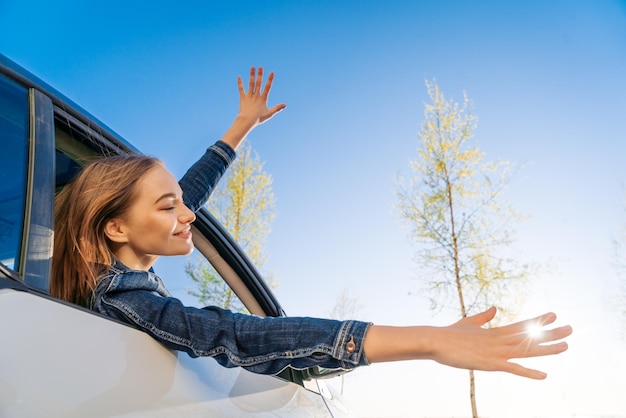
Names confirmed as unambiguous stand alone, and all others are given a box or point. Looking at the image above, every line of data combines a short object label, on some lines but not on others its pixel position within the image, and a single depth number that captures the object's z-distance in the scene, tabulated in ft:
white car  2.50
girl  3.08
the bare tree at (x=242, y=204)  40.52
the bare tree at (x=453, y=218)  39.19
